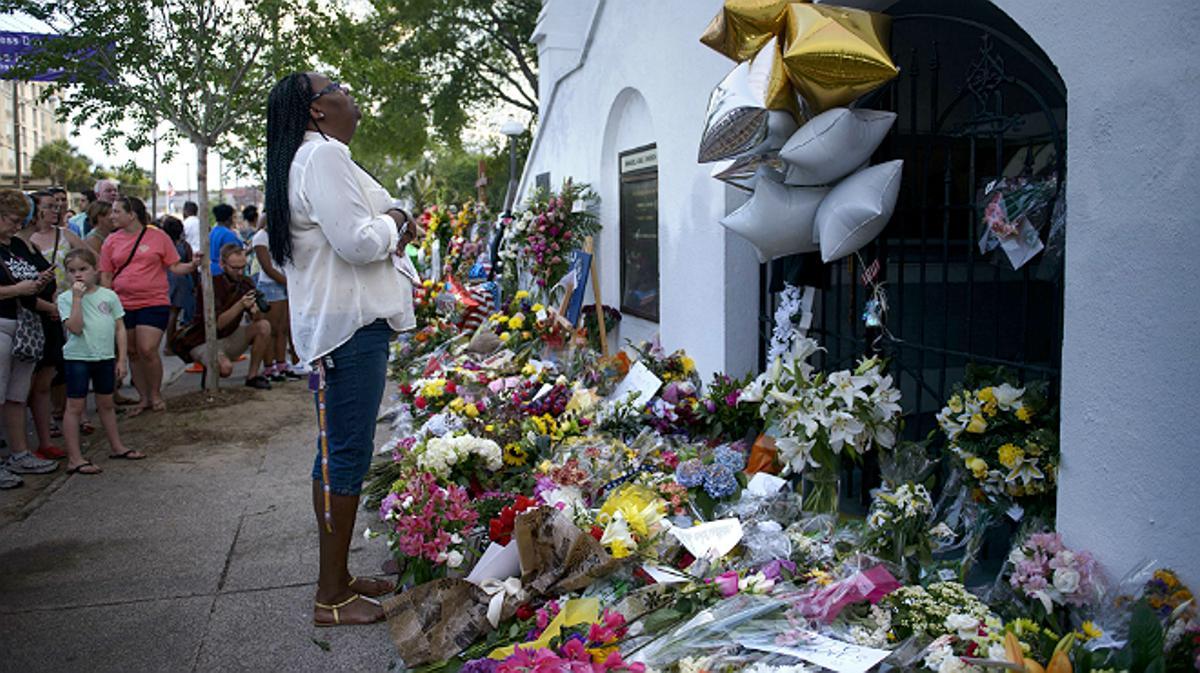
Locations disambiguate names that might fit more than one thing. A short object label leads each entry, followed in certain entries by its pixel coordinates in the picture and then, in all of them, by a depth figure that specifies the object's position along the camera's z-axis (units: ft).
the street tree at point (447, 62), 71.67
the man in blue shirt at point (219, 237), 29.68
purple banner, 38.62
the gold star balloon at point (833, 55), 10.80
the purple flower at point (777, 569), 10.27
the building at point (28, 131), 197.10
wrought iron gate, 10.57
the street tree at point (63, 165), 148.46
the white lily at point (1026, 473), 9.47
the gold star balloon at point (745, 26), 11.94
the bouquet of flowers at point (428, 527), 11.80
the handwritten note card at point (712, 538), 10.92
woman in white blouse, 10.71
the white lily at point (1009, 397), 9.89
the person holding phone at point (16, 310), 17.44
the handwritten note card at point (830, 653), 8.29
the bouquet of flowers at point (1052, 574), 8.46
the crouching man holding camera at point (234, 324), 27.66
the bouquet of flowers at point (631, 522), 10.69
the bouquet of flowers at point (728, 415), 15.12
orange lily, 7.25
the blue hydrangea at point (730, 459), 12.91
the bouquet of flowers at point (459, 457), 13.85
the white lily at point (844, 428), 11.54
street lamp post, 46.24
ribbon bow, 10.28
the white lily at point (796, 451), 11.87
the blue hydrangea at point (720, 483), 12.44
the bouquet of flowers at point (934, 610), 8.43
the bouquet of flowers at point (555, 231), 25.66
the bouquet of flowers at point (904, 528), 10.35
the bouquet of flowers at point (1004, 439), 9.53
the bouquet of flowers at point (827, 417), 11.56
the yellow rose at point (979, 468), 9.87
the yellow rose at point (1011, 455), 9.57
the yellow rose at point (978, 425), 10.01
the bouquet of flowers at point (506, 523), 11.73
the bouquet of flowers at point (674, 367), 17.42
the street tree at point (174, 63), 23.29
